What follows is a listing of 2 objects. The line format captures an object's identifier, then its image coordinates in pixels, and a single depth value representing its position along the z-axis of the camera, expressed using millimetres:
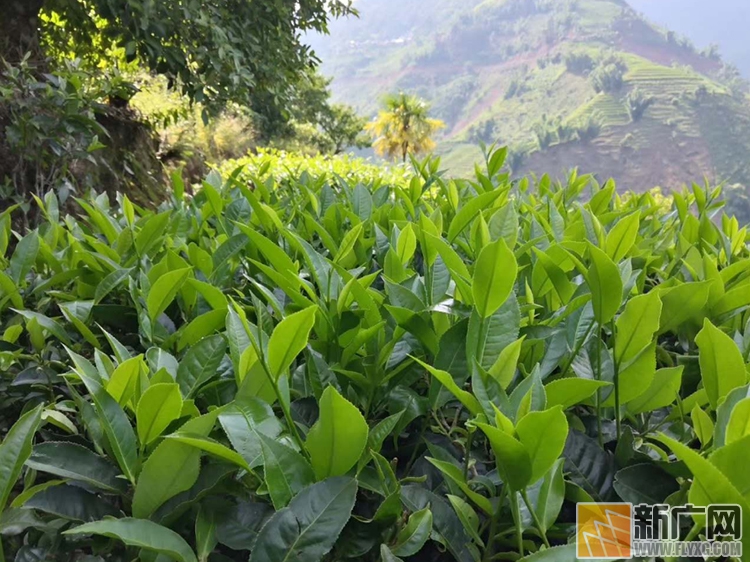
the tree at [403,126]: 29750
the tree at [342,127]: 25922
